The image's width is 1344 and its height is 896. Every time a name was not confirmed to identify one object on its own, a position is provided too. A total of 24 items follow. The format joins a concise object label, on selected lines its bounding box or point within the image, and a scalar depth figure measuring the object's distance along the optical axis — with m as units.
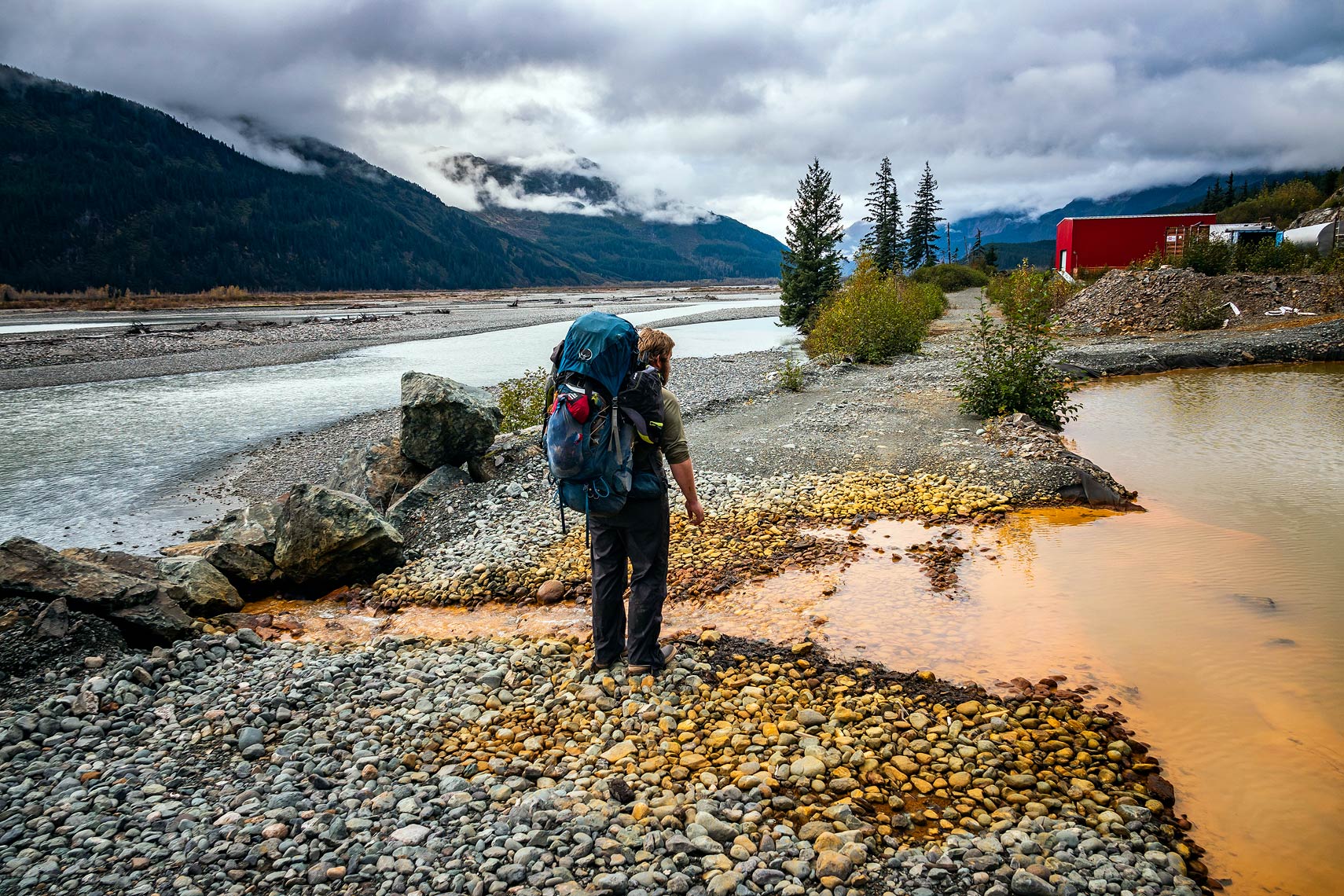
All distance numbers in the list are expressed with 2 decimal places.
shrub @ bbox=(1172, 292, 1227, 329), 29.02
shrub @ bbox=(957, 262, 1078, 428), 13.88
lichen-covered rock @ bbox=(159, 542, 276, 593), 8.87
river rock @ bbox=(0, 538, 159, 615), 6.31
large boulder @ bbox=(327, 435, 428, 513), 12.30
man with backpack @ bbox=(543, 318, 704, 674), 5.05
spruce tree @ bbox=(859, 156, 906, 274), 85.69
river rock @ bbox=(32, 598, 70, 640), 5.93
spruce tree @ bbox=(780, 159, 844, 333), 41.62
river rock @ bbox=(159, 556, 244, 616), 7.78
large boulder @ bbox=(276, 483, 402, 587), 8.77
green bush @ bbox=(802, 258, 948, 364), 25.77
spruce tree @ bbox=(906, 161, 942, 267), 91.38
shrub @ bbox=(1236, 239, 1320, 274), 33.28
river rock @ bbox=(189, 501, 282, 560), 9.24
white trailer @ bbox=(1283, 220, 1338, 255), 42.00
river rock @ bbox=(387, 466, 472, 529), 10.76
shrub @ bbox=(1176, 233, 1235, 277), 33.03
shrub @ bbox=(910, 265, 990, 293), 73.31
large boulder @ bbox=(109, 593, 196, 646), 6.42
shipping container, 48.25
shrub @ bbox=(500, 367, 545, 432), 16.03
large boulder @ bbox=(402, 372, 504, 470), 12.03
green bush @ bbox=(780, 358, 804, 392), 19.88
